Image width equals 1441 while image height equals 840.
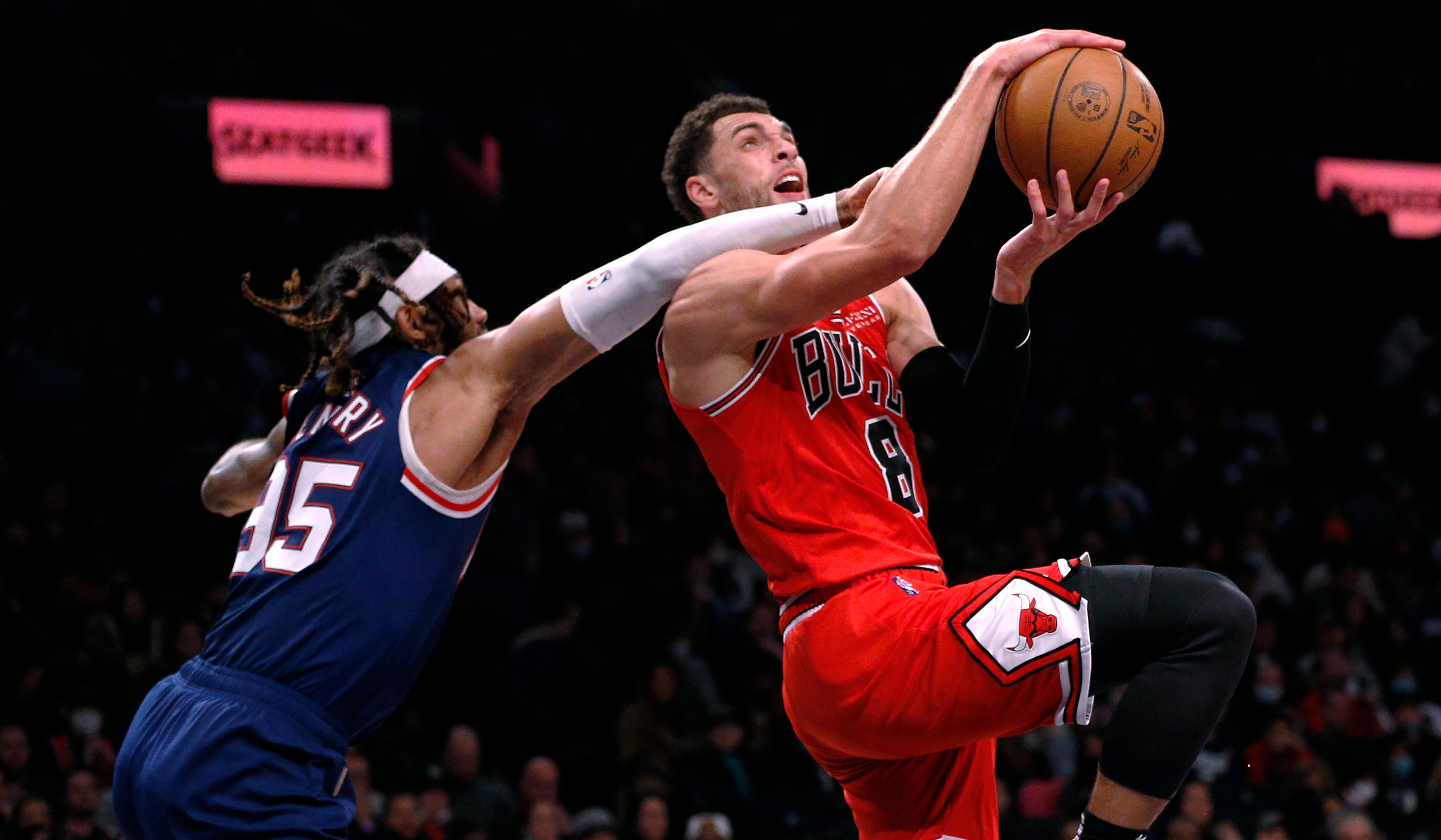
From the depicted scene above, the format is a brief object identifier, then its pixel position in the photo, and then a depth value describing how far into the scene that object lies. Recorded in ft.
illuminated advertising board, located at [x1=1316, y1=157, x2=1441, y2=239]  53.26
